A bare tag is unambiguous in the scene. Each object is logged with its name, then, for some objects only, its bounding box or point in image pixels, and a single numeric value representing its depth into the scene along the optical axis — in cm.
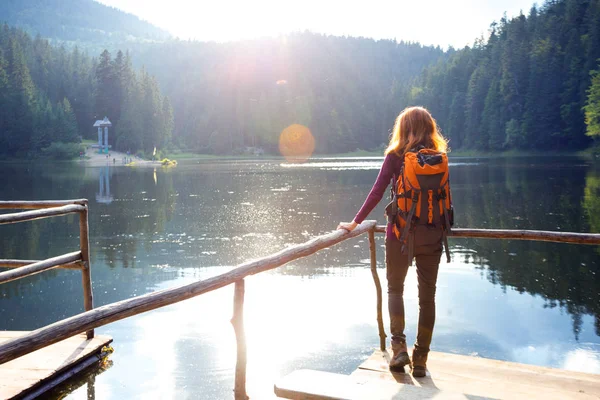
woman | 427
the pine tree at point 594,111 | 6222
